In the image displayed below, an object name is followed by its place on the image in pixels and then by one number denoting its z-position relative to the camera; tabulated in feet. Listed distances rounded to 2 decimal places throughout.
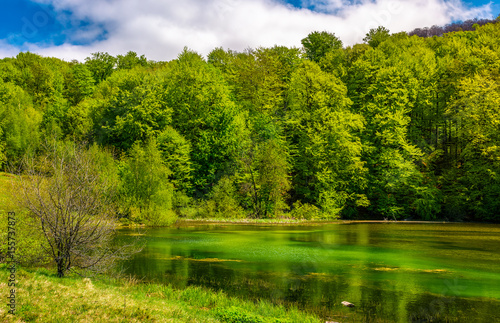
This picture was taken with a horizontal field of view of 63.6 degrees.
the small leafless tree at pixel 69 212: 48.32
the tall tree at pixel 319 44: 262.88
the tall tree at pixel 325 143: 183.62
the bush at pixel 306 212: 176.24
